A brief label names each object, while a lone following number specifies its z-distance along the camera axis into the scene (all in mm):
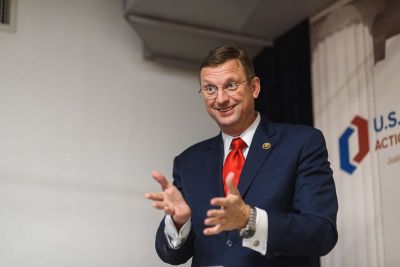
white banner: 4488
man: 3326
